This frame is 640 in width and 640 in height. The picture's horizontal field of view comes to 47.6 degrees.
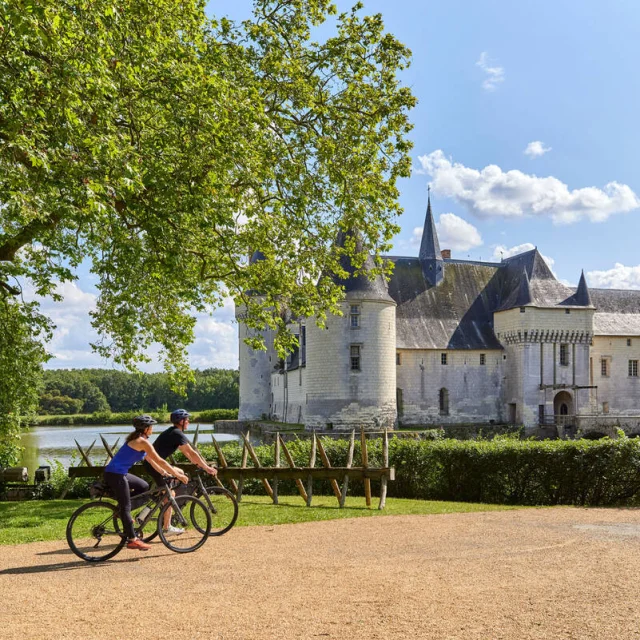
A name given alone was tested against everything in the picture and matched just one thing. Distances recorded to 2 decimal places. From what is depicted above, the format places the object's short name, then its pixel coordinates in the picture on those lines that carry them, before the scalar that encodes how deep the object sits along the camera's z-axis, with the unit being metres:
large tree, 9.40
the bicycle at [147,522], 7.65
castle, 43.12
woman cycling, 7.48
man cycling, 8.05
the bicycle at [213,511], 8.39
